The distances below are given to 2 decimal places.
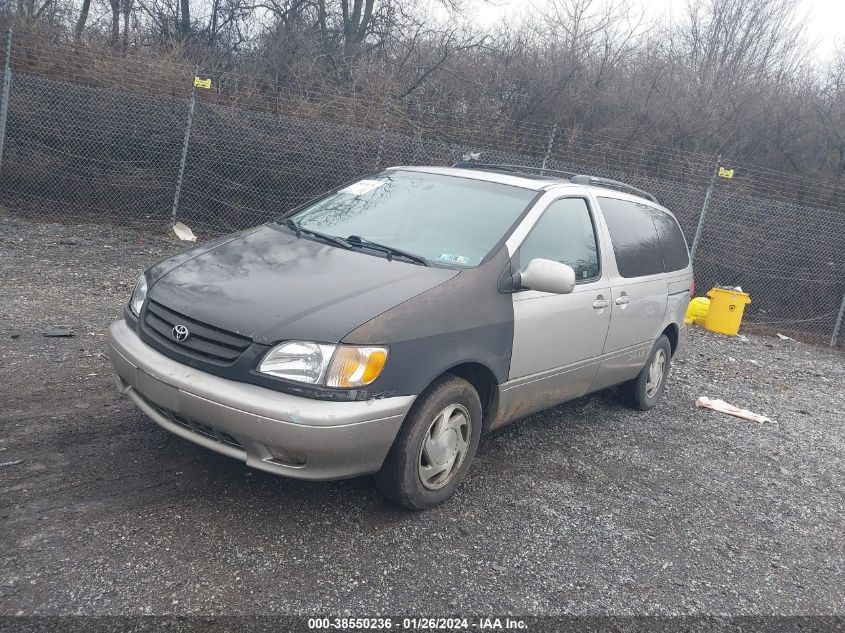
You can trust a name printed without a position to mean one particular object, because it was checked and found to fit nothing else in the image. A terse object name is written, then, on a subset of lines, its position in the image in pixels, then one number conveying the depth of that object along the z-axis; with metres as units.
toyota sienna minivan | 3.13
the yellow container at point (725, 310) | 10.22
